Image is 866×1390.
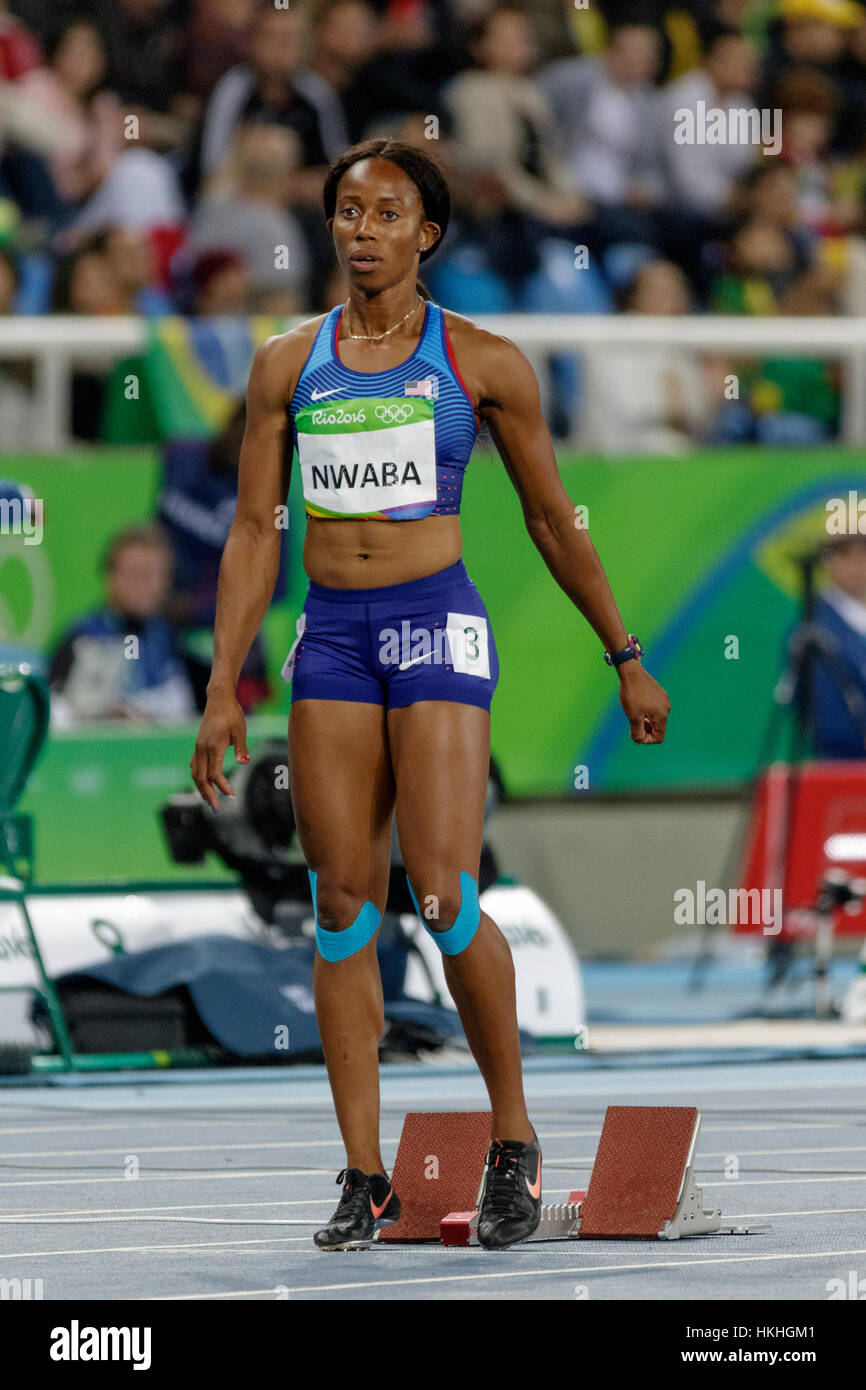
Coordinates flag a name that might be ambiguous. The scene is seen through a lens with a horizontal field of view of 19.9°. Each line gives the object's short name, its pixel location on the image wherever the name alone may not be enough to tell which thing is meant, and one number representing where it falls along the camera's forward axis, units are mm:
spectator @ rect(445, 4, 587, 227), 15211
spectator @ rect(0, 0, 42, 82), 15320
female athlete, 5285
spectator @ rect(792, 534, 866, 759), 12203
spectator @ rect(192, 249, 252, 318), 13000
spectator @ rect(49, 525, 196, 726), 11695
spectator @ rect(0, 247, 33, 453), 12242
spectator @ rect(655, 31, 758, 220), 15977
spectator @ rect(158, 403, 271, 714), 11891
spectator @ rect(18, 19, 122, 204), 15211
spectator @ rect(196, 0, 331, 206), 14820
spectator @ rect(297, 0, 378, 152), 15188
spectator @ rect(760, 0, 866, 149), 17297
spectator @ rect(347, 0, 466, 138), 15592
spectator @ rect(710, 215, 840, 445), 13117
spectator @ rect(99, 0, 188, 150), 15648
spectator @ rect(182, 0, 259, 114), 15641
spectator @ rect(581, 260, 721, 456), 12680
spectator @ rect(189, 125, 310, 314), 13703
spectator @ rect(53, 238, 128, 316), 12922
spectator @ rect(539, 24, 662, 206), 16094
